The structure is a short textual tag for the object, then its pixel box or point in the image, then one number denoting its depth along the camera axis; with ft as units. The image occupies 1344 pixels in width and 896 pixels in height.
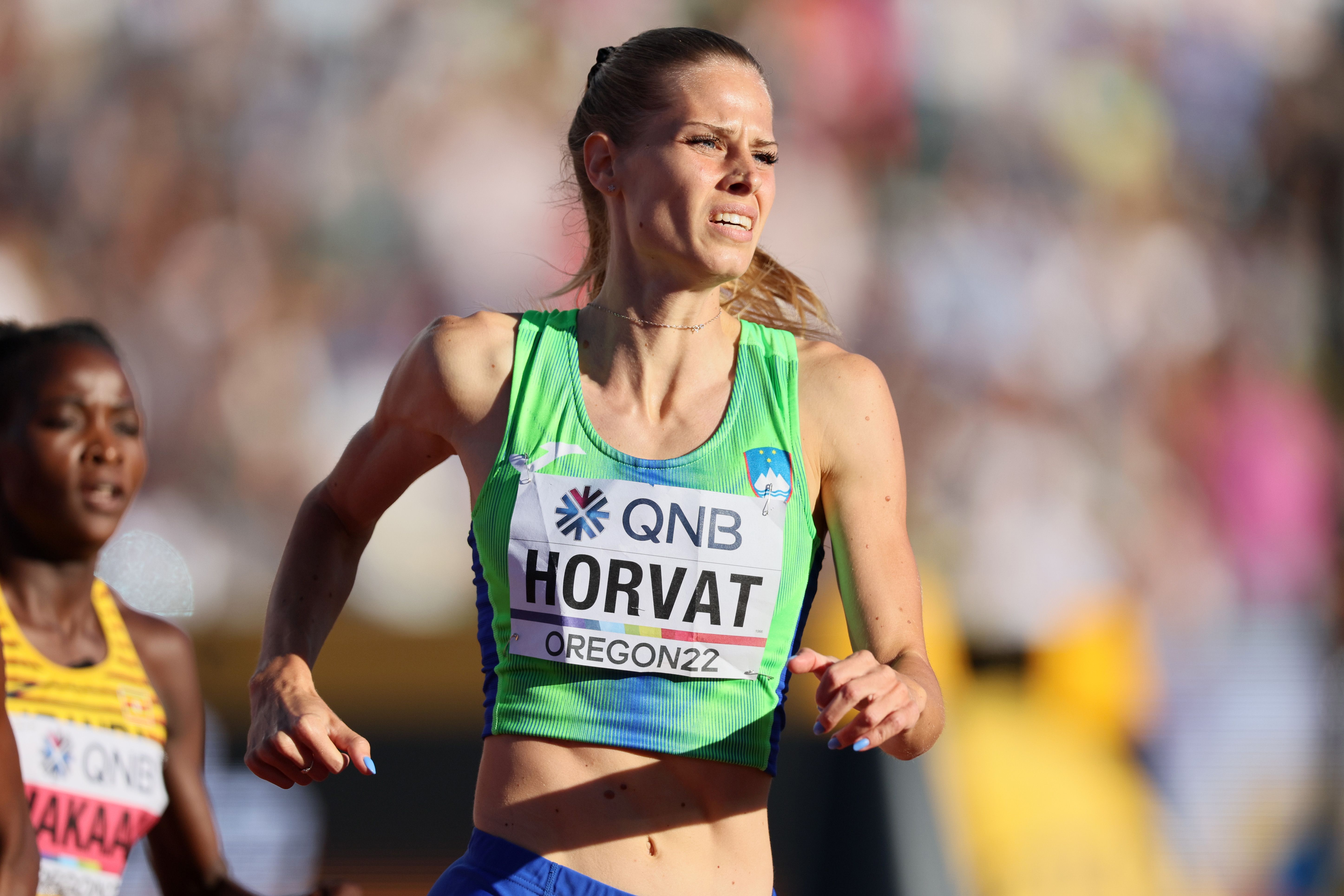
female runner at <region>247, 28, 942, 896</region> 39.15
